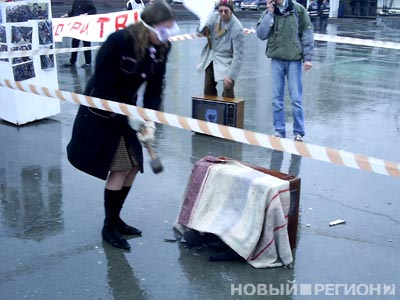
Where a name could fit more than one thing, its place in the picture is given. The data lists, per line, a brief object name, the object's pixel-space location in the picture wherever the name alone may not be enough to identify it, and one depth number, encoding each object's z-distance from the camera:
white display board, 7.13
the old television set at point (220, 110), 6.96
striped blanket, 3.88
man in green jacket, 6.55
